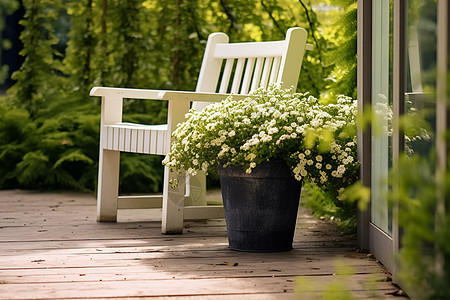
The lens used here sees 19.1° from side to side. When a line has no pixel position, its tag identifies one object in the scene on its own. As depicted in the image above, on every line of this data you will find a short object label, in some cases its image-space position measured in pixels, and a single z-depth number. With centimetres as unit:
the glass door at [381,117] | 435
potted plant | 484
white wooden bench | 580
